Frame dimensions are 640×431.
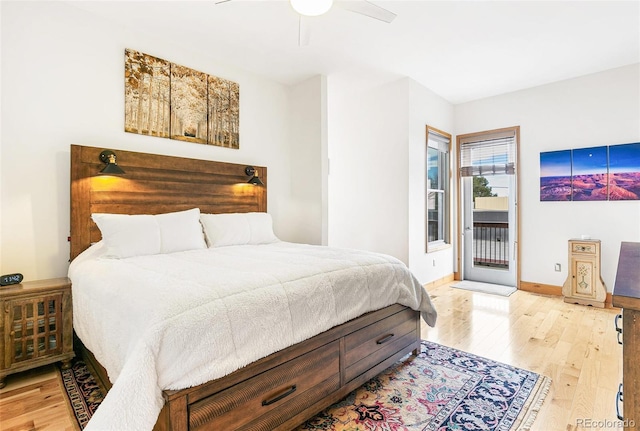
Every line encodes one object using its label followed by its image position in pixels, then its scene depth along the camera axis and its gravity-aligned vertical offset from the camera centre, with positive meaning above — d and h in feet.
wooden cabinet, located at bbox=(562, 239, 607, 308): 12.41 -2.59
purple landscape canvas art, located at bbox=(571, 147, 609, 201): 12.82 +1.54
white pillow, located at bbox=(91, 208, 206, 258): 7.79 -0.51
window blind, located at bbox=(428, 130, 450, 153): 15.43 +3.56
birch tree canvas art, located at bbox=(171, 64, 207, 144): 10.62 +3.76
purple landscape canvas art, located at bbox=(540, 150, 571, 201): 13.66 +1.56
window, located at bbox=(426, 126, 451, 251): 15.43 +1.24
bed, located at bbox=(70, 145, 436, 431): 3.98 -1.86
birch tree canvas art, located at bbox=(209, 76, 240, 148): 11.62 +3.80
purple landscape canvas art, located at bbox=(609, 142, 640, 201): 12.13 +1.52
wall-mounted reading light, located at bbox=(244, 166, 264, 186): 12.23 +1.52
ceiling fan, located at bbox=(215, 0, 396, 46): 6.57 +4.53
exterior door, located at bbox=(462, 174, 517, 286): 15.45 -0.85
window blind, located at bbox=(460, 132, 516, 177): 15.38 +2.85
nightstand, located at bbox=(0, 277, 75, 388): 6.86 -2.51
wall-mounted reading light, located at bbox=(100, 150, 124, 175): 8.56 +1.42
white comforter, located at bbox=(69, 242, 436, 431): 3.84 -1.51
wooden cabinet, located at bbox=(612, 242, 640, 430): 3.21 -1.44
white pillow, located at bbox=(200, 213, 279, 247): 9.98 -0.51
